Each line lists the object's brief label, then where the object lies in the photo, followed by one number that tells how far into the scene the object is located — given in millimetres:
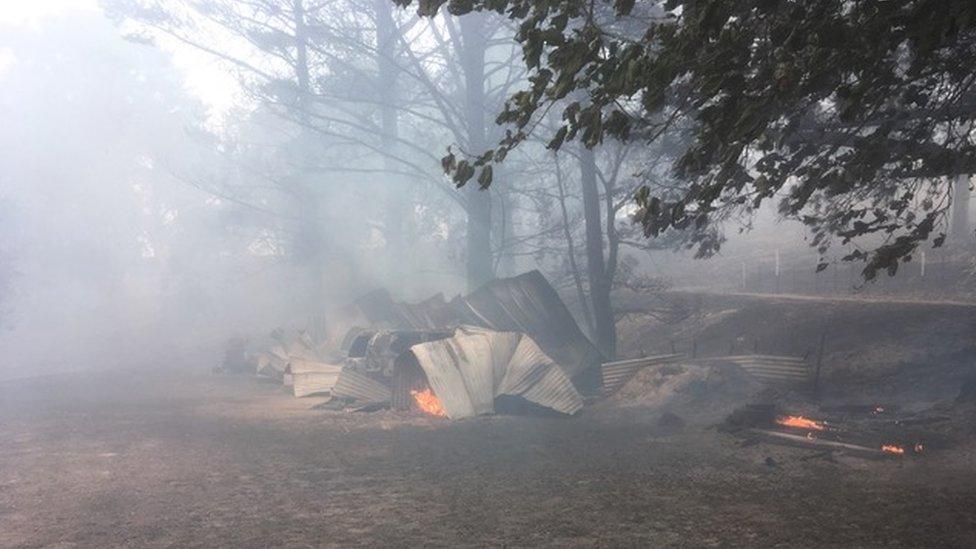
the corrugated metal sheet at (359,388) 15977
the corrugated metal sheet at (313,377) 17781
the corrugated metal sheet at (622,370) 15797
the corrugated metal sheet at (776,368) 13461
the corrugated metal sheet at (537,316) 16984
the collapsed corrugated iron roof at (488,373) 14008
